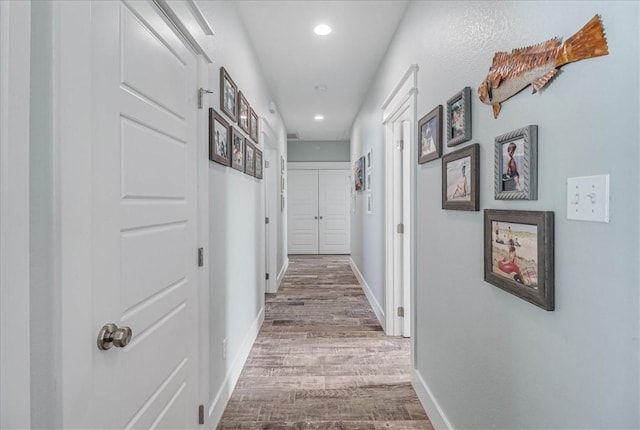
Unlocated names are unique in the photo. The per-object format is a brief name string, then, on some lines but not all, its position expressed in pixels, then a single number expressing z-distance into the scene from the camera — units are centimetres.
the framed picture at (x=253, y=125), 288
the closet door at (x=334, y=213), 797
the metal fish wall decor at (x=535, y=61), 79
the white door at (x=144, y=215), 91
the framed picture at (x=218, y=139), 177
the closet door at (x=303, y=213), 796
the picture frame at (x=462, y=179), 139
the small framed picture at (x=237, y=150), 222
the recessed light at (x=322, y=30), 266
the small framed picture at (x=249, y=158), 266
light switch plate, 76
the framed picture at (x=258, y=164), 317
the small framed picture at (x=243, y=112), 241
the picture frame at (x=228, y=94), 196
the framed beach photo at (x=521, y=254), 96
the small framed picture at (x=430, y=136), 179
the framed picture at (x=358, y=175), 491
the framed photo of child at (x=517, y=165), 101
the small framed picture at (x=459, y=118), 146
